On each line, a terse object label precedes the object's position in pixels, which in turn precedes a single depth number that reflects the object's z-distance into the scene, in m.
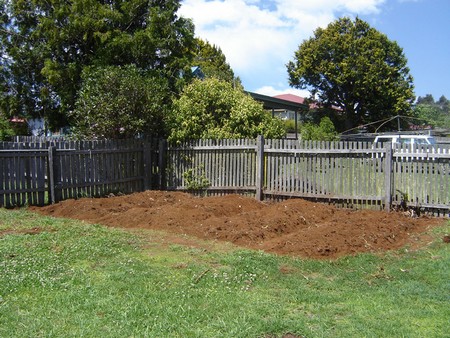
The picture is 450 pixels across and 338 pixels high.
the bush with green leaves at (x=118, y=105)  12.62
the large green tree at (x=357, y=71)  39.38
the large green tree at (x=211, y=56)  36.89
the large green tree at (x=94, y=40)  17.89
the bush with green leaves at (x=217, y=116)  13.30
